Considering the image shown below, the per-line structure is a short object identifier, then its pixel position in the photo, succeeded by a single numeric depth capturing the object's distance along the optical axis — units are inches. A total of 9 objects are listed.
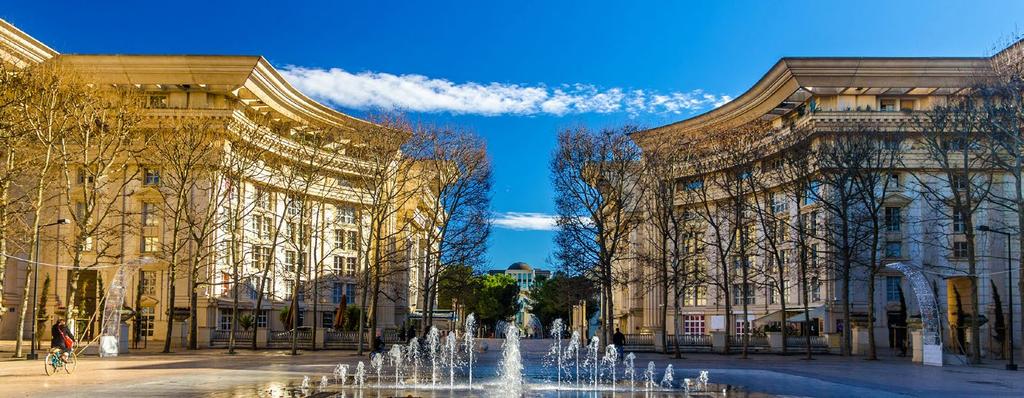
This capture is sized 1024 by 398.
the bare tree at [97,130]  1496.1
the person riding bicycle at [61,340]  1120.8
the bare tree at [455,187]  2047.2
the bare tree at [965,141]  1517.0
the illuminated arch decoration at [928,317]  1476.4
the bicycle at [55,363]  1112.2
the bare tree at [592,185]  1998.0
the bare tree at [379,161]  1925.4
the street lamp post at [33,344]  1417.2
